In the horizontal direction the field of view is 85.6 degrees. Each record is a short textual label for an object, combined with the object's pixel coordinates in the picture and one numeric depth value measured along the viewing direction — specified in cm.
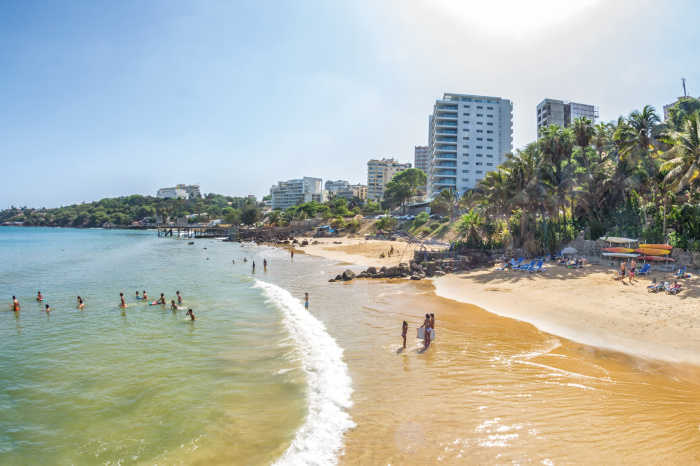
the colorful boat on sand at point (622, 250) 2503
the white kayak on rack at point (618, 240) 2622
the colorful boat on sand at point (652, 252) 2365
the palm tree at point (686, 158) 2306
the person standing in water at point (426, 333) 1470
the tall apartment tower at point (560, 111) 10119
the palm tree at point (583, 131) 3403
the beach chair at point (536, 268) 2733
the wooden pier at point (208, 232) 11789
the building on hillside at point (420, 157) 17038
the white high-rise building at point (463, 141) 8694
